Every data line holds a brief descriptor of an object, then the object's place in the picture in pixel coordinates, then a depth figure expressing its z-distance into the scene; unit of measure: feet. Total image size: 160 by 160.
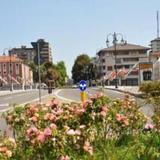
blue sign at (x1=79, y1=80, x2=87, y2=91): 67.06
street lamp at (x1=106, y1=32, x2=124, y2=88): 180.73
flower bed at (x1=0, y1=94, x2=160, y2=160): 14.13
